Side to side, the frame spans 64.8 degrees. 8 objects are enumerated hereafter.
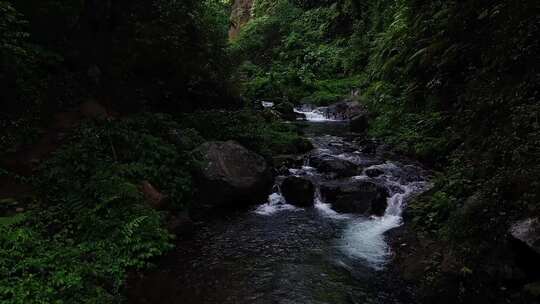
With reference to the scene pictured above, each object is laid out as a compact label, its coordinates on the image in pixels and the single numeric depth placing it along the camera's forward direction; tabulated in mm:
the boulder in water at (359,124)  18578
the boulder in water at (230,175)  10422
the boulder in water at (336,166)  12352
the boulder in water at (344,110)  21906
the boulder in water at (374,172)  12011
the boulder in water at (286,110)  22000
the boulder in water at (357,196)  10258
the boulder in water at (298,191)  11016
